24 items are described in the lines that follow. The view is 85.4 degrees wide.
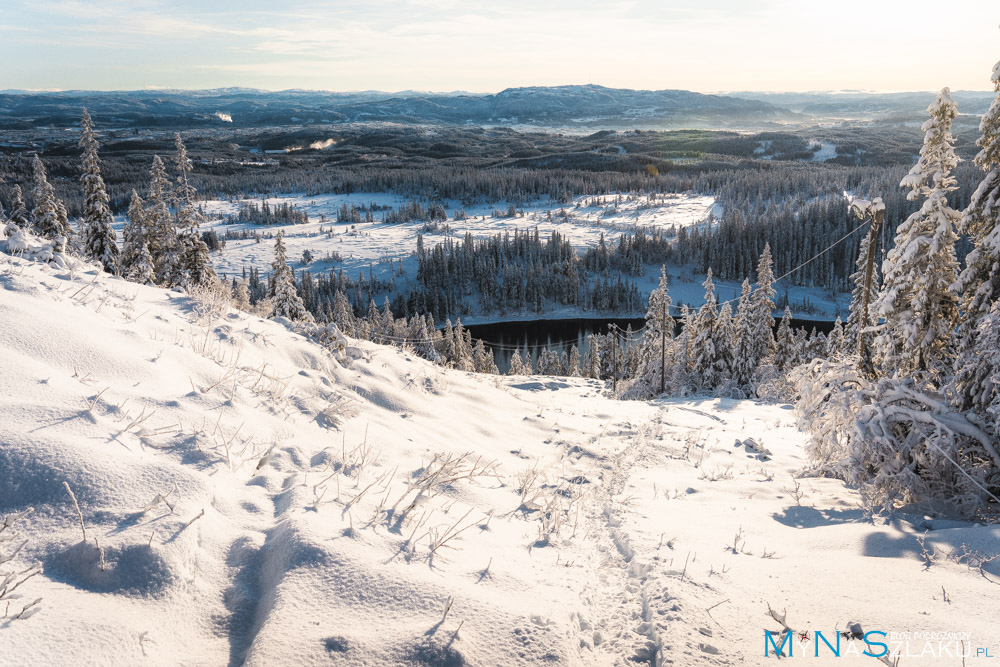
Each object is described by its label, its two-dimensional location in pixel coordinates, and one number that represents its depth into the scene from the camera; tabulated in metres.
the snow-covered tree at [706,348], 39.97
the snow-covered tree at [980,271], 10.24
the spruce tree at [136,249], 30.88
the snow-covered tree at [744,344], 38.03
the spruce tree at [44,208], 33.09
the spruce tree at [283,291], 30.41
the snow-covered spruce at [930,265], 12.16
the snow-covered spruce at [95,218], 31.88
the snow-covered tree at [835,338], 35.28
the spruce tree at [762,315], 37.59
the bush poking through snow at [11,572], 2.91
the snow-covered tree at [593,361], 73.81
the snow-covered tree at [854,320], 29.39
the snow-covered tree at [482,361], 72.75
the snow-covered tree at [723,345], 39.62
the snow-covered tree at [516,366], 68.12
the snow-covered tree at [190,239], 33.12
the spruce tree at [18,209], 35.28
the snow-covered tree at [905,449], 8.88
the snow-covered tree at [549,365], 79.00
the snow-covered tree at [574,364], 76.38
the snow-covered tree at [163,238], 32.62
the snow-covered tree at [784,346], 43.21
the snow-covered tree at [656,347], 41.50
